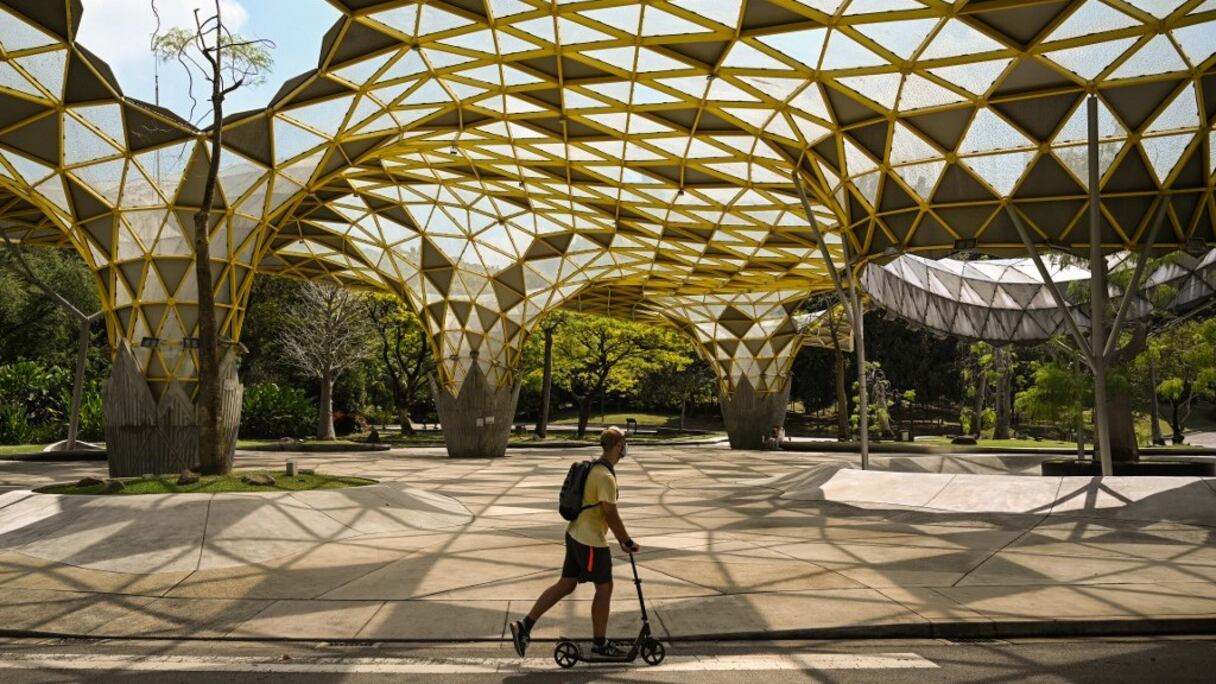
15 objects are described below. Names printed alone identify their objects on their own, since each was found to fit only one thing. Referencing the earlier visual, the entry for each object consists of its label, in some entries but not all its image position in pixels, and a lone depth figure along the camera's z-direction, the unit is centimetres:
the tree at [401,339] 5762
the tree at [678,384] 7838
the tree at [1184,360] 4309
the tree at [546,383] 5828
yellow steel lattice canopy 1870
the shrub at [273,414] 5338
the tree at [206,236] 1733
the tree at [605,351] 6319
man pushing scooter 785
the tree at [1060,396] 3269
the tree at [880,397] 6350
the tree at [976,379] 5881
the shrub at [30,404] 4412
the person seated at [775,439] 5180
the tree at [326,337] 5294
